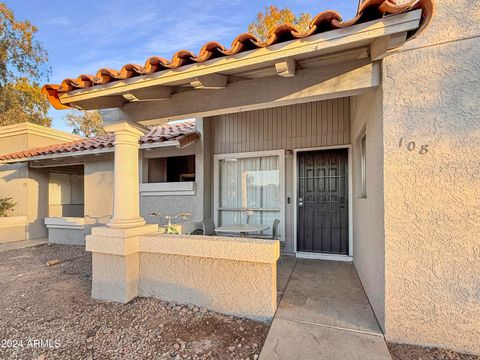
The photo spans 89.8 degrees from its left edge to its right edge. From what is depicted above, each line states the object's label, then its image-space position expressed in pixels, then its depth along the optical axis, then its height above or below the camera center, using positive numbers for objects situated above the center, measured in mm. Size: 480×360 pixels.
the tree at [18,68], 11625 +6050
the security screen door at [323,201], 5422 -415
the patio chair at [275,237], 5129 -1306
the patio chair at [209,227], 5810 -1071
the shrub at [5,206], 8078 -703
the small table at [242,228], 4863 -921
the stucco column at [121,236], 3371 -732
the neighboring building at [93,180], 6254 +172
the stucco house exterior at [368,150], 2262 +368
